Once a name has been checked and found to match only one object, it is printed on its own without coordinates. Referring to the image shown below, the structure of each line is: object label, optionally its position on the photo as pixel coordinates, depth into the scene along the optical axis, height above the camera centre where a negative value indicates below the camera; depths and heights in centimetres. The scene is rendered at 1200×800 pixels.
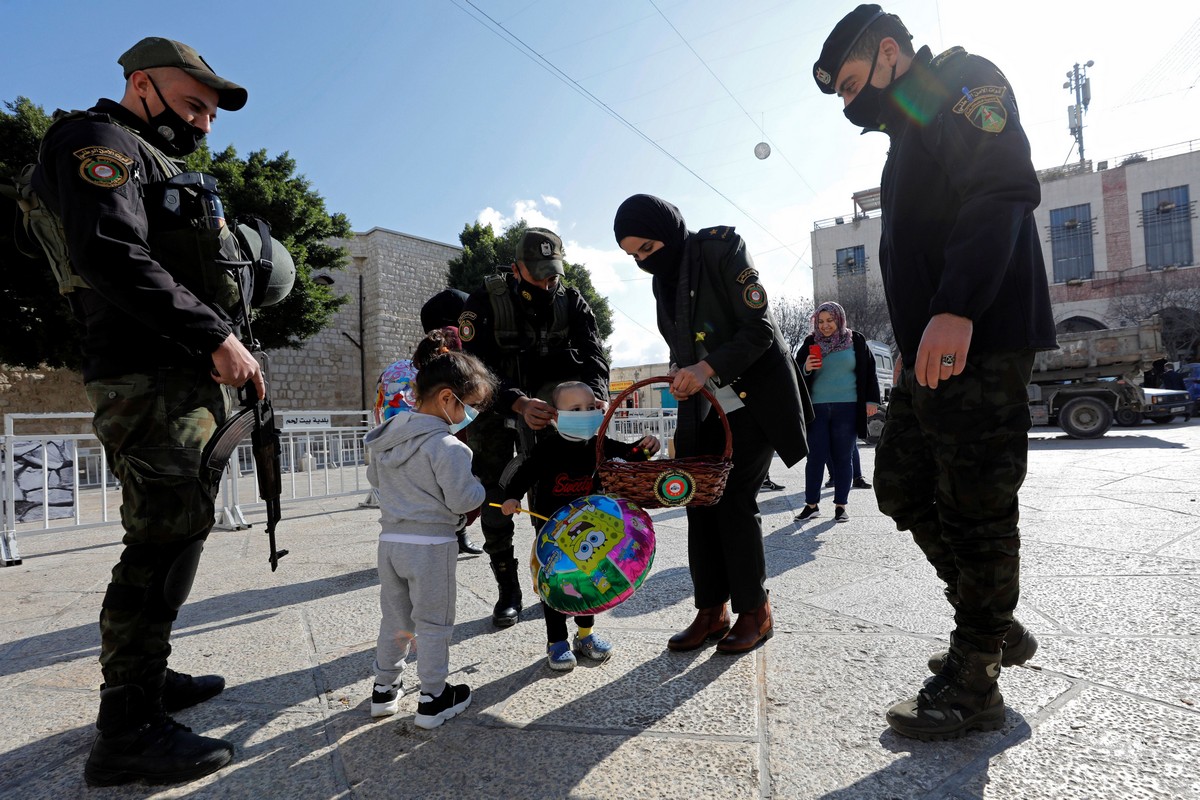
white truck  1216 +4
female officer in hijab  241 -1
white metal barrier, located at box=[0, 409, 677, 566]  548 -58
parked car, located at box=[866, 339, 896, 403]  1570 +72
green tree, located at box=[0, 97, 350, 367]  1352 +465
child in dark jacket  234 -23
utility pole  4050 +1969
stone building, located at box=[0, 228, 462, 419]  2448 +386
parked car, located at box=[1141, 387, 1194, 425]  1405 -62
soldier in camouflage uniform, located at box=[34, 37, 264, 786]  165 +22
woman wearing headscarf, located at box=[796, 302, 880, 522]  518 -7
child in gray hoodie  193 -42
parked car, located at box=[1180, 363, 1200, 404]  1872 -12
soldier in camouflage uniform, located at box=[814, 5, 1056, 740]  165 +19
